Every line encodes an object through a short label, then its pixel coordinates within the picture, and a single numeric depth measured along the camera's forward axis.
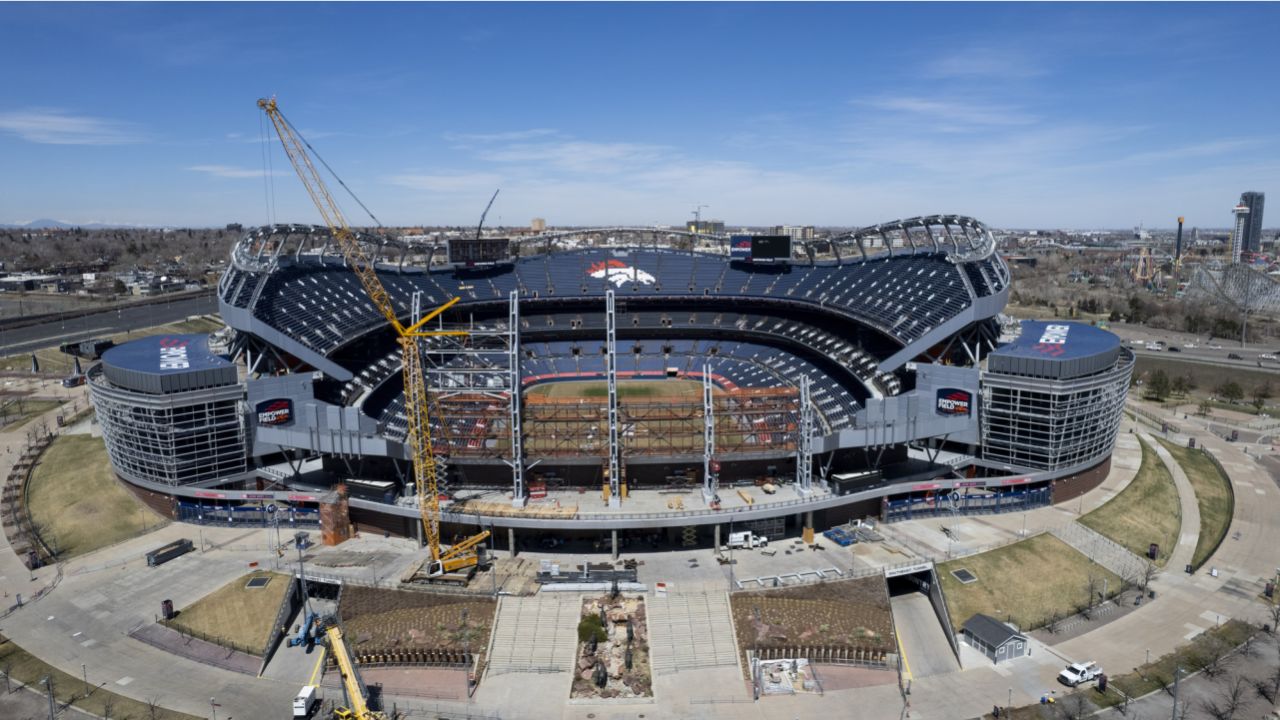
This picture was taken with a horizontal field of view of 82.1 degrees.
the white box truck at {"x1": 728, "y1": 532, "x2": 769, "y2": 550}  72.29
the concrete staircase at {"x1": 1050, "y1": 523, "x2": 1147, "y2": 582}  70.81
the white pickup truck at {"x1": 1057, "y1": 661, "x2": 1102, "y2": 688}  55.12
